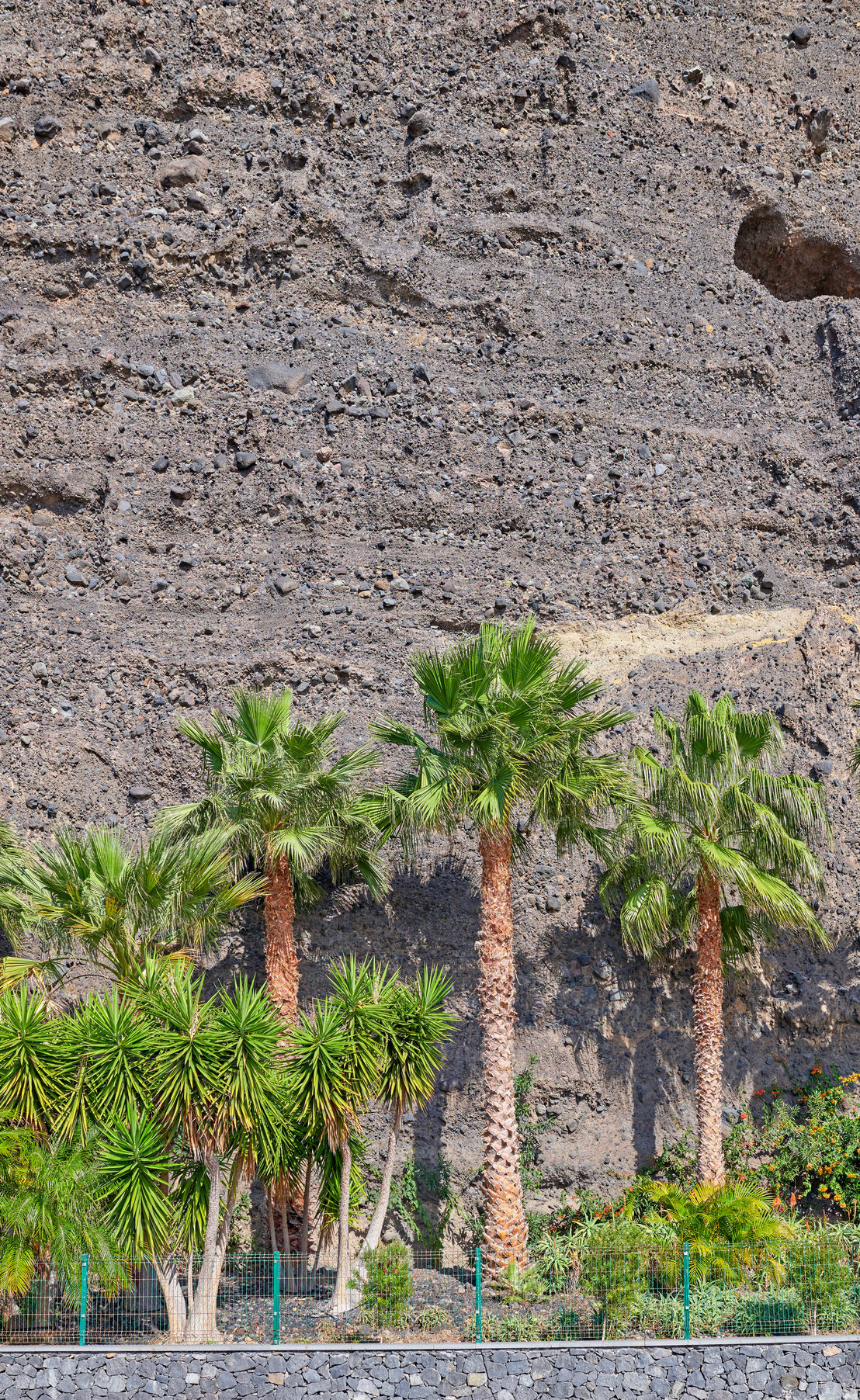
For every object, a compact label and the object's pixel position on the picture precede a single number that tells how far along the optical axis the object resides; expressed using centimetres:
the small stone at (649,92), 2766
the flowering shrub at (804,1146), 1797
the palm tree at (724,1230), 1469
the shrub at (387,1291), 1432
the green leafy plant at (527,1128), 1842
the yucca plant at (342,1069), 1450
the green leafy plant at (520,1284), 1508
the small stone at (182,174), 2605
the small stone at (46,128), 2636
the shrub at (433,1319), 1438
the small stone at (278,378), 2472
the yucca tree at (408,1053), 1527
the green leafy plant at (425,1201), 1783
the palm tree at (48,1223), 1354
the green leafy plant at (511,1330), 1420
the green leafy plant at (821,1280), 1444
